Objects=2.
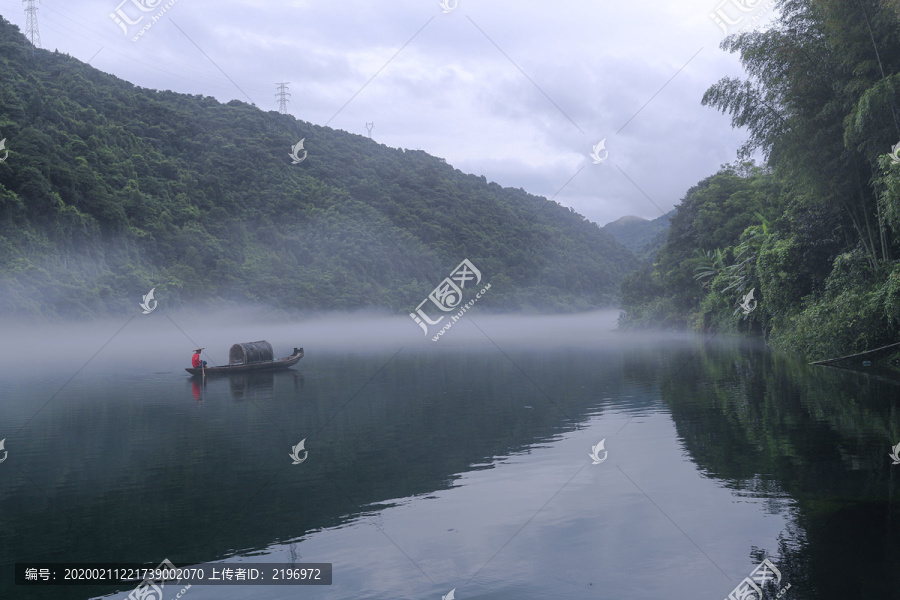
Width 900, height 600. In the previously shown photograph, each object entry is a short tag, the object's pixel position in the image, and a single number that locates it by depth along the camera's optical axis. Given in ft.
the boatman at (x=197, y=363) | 92.43
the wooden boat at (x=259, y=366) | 94.17
